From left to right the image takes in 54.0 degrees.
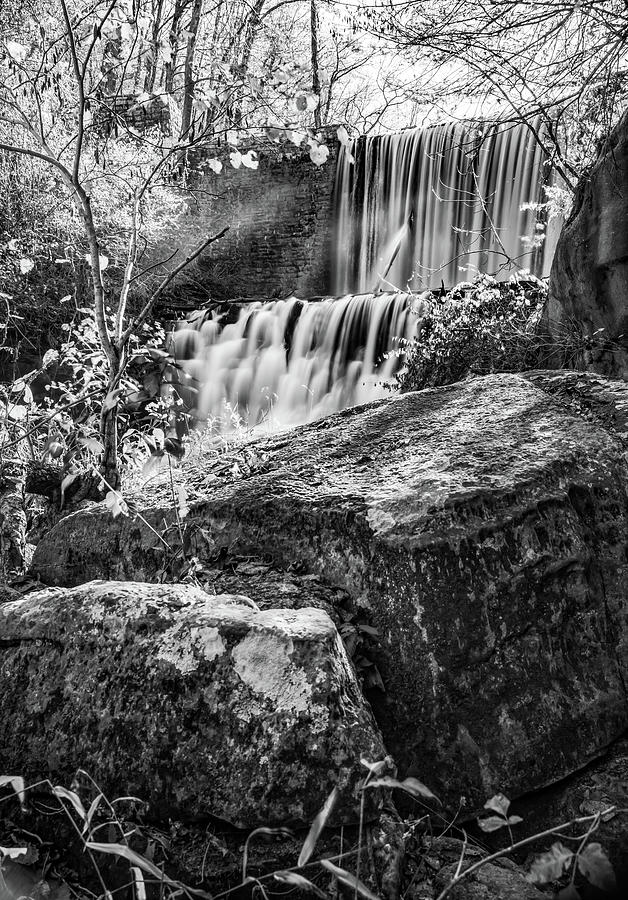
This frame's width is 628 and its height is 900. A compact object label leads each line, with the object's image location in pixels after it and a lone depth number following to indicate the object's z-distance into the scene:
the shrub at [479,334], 4.57
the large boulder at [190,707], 1.22
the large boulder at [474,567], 1.60
